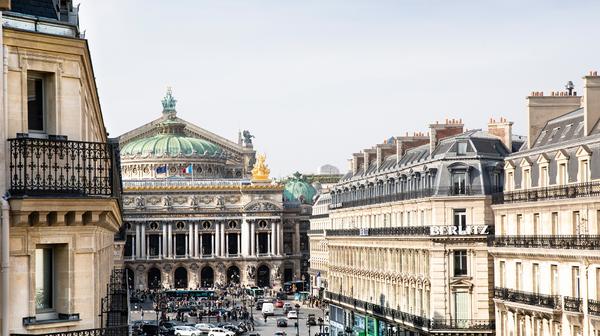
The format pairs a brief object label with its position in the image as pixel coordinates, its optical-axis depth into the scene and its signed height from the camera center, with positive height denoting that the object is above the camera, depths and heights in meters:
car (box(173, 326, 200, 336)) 118.44 -8.38
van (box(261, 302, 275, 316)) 150.38 -8.21
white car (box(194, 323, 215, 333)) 120.95 -8.24
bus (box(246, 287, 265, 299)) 192.38 -8.06
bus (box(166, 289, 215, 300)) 193.50 -8.01
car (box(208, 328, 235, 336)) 116.44 -8.35
